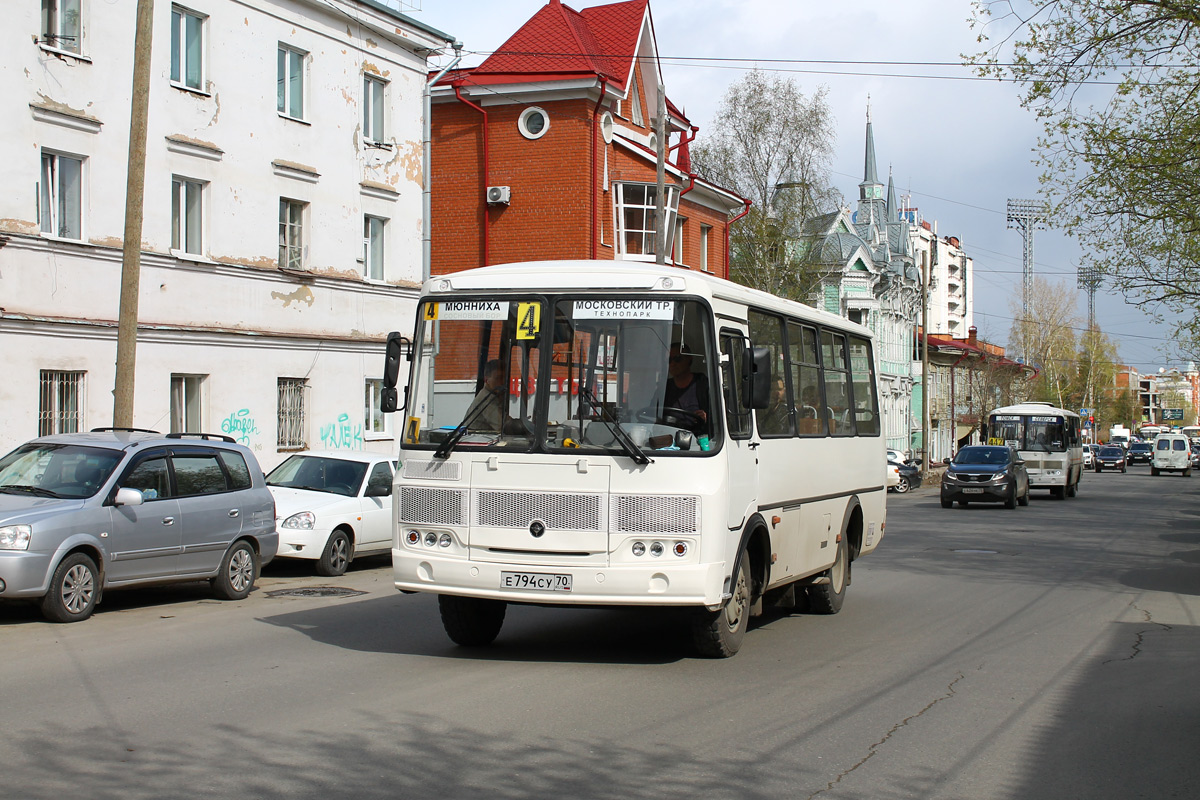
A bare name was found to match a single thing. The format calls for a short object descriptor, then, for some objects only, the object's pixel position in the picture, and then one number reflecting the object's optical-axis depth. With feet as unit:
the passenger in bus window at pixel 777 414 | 32.45
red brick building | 112.27
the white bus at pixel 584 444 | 27.89
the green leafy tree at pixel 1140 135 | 60.64
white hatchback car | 50.26
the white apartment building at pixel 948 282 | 412.57
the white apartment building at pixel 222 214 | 61.98
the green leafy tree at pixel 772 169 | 150.10
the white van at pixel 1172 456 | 232.53
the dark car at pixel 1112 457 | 262.26
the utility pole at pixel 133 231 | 47.62
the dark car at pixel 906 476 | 149.12
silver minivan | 35.06
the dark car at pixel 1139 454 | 319.06
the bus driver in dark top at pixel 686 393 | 28.48
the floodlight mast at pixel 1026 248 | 307.58
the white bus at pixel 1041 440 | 131.75
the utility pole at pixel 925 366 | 156.15
